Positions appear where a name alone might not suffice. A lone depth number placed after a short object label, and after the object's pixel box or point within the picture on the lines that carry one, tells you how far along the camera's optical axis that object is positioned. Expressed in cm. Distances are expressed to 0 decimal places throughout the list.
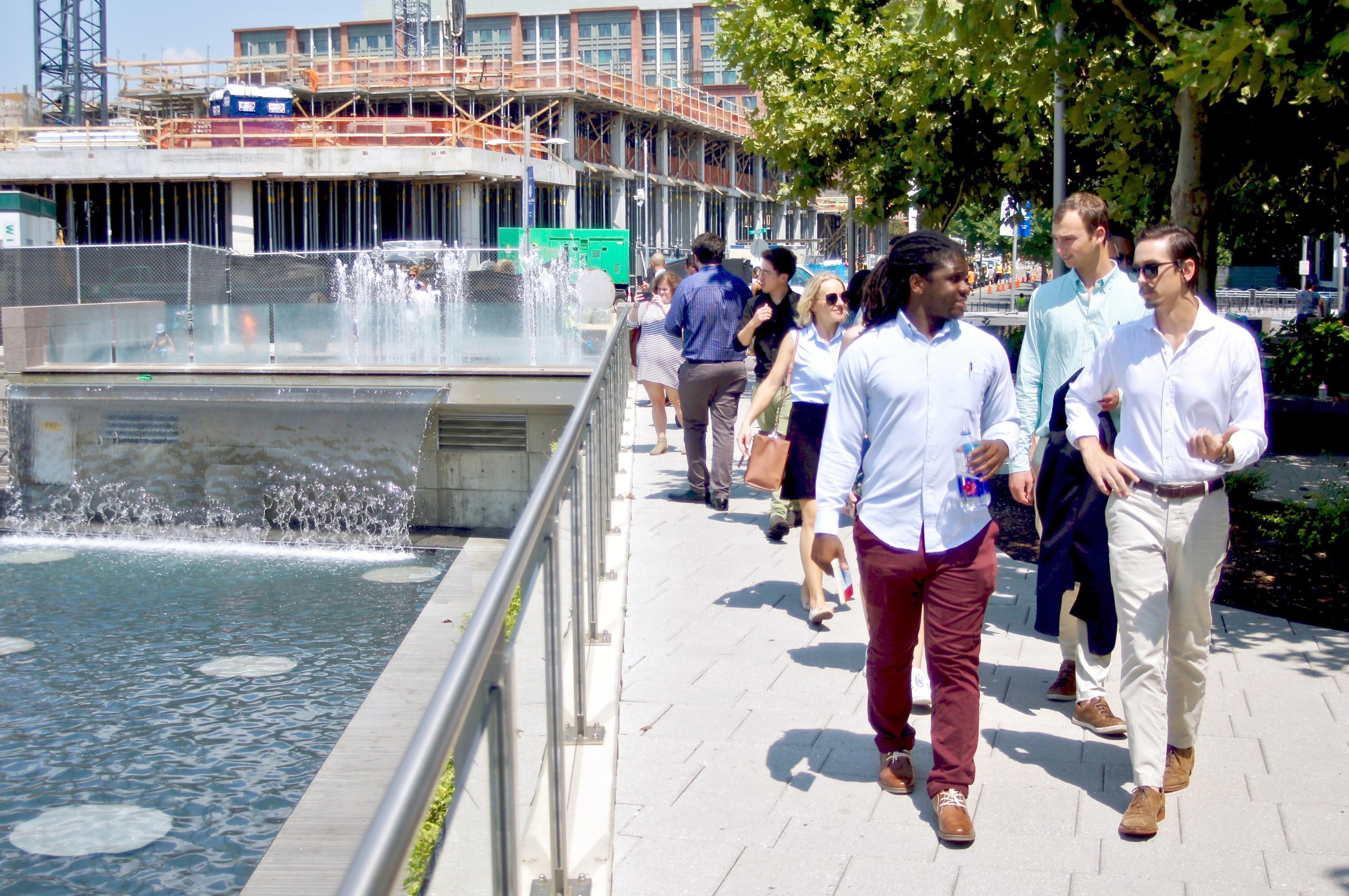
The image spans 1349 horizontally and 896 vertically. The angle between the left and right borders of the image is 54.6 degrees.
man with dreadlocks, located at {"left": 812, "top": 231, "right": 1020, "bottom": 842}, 401
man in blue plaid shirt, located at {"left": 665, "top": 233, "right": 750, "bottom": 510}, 950
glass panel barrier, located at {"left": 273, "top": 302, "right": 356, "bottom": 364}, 2177
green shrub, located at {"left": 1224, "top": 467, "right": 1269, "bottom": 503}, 994
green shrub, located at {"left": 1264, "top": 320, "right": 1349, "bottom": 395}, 1438
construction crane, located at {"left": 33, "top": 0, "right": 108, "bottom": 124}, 6569
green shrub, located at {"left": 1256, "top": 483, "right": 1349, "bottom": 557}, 818
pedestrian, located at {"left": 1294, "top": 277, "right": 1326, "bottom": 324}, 2989
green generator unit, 3825
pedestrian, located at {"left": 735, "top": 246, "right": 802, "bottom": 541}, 796
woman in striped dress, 1266
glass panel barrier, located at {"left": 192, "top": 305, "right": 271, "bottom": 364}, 2202
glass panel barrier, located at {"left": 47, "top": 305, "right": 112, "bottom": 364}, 2239
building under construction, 4338
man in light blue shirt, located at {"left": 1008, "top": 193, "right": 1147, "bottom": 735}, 484
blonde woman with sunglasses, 663
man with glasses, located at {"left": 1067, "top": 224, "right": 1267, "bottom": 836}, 403
